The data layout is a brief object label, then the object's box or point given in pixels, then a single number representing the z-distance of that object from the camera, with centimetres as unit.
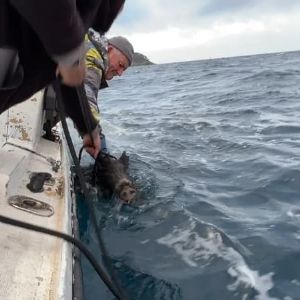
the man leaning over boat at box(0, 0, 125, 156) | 106
